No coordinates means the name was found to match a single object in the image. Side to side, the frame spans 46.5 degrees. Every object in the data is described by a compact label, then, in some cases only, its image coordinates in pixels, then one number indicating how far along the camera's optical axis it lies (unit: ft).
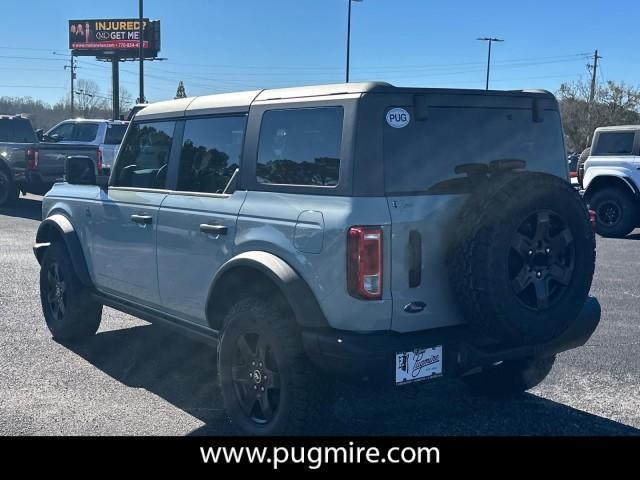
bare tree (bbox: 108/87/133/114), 299.13
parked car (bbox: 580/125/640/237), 42.60
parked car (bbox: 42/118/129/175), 54.95
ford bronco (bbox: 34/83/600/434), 11.53
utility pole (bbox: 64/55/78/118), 270.46
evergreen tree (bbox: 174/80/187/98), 179.98
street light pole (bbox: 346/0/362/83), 120.90
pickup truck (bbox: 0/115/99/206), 50.34
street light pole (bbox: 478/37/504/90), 175.52
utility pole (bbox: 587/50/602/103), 170.13
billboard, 166.20
